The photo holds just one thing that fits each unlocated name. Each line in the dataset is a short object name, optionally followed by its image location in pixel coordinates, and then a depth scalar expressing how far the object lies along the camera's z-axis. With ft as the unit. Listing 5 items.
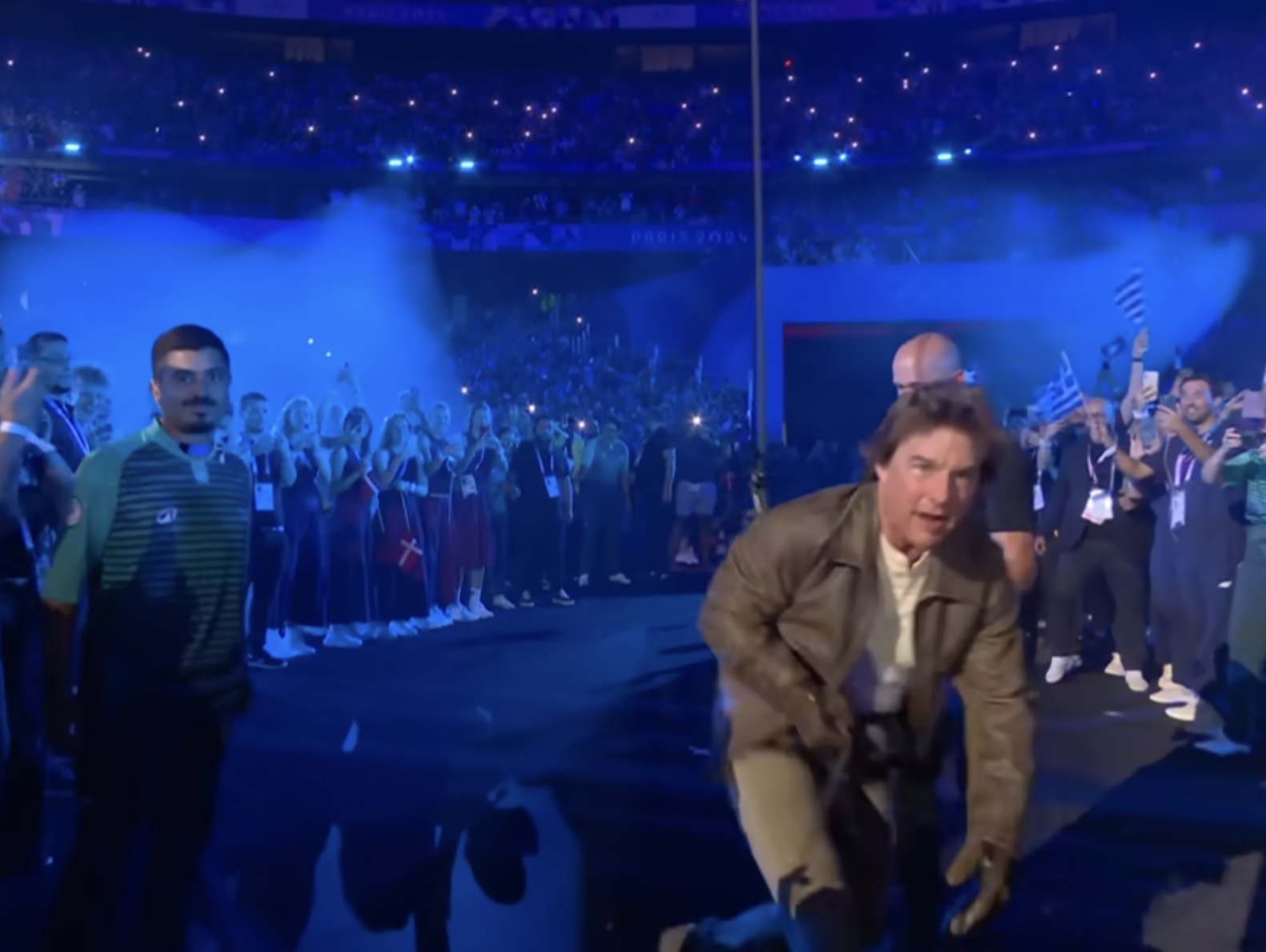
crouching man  7.11
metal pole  15.65
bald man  11.79
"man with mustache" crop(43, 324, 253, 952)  9.35
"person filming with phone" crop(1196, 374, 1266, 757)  16.71
